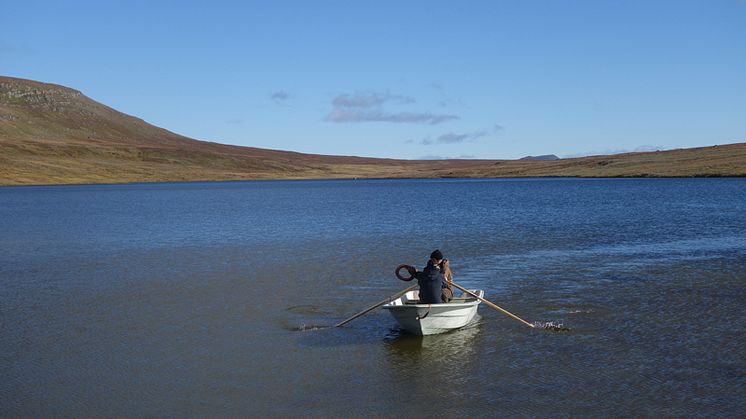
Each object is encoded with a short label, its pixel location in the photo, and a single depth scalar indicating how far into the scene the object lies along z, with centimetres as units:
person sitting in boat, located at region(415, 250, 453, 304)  1725
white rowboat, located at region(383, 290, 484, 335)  1631
